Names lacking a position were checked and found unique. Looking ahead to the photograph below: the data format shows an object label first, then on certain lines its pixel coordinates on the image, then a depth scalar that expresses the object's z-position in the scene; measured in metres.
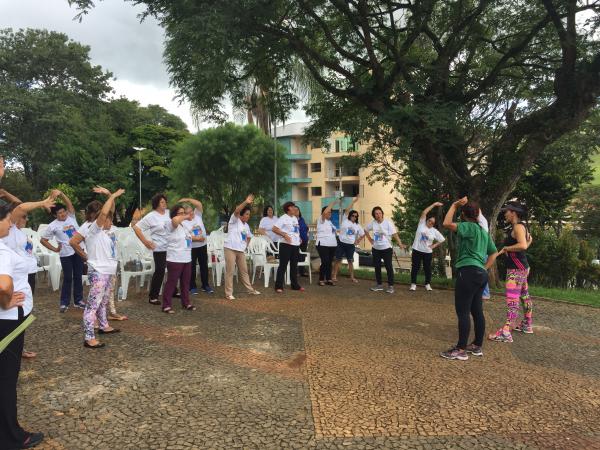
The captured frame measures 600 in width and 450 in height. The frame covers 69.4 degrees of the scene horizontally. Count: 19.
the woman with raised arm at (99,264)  4.79
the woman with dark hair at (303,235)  9.77
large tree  7.06
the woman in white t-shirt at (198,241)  7.64
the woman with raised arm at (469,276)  4.53
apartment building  42.03
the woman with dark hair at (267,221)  9.29
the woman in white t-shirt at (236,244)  7.51
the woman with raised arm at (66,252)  6.45
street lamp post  31.48
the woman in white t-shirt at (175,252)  6.34
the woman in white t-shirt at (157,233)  6.61
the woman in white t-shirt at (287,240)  8.20
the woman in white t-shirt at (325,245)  9.23
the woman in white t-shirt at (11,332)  2.60
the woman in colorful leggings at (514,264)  5.19
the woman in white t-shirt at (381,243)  8.53
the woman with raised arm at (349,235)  9.52
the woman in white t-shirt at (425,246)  8.45
